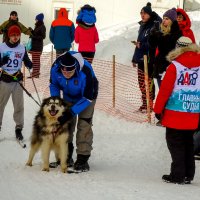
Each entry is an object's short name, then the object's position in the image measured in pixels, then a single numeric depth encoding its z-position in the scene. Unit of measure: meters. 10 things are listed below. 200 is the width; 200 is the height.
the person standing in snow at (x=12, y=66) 14.84
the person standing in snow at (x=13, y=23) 24.39
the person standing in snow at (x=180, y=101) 10.82
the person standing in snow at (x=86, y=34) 21.54
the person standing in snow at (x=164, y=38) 15.18
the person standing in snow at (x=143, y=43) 17.61
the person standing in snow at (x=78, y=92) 11.34
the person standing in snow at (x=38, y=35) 27.34
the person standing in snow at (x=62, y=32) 23.89
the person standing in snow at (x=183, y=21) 16.27
